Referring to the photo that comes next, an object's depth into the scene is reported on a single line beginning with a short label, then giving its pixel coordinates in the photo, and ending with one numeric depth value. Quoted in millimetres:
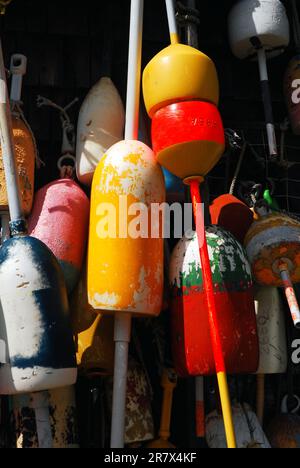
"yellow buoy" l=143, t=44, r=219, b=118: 2174
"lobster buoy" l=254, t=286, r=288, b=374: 2355
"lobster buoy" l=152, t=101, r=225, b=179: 2127
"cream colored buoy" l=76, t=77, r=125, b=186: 2400
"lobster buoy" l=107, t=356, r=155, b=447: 2148
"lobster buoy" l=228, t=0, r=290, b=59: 2672
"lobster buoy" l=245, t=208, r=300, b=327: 2273
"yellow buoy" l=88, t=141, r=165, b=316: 2047
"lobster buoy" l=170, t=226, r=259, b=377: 2061
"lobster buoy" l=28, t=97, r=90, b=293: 2209
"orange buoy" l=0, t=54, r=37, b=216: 2297
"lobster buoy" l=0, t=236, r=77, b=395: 1863
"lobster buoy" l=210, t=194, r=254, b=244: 2449
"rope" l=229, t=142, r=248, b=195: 2604
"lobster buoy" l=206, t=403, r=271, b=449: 2203
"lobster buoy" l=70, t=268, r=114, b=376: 2137
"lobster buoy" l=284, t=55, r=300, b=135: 2766
